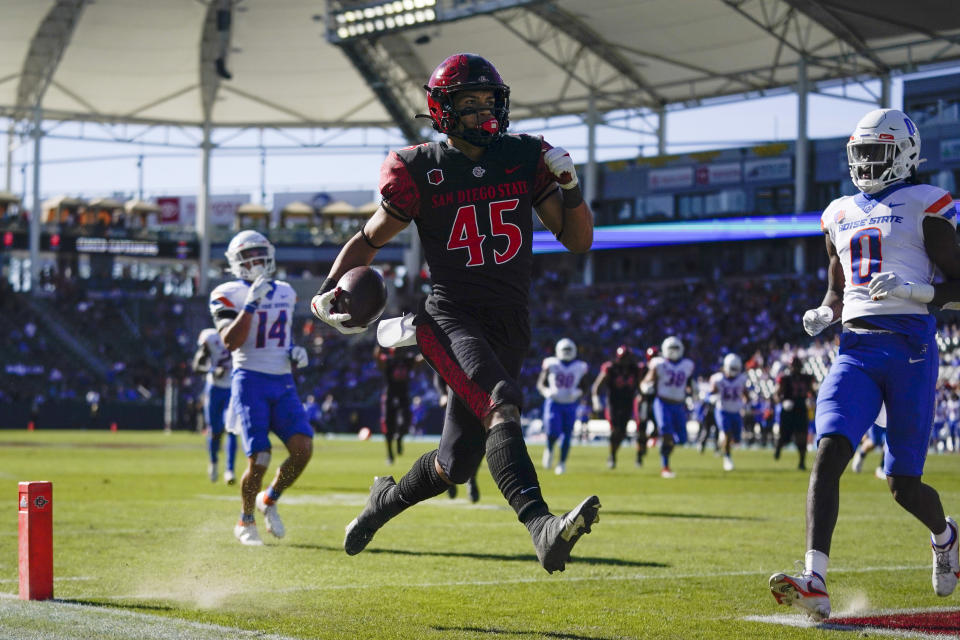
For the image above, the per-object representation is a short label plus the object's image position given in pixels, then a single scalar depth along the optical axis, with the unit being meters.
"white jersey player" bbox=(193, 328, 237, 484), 15.53
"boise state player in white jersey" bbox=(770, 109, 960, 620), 5.85
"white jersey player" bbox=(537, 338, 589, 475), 19.84
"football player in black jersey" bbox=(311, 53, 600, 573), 5.41
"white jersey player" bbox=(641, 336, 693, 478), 18.72
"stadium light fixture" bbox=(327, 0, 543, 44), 33.31
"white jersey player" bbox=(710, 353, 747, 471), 21.95
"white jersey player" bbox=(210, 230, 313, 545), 9.17
